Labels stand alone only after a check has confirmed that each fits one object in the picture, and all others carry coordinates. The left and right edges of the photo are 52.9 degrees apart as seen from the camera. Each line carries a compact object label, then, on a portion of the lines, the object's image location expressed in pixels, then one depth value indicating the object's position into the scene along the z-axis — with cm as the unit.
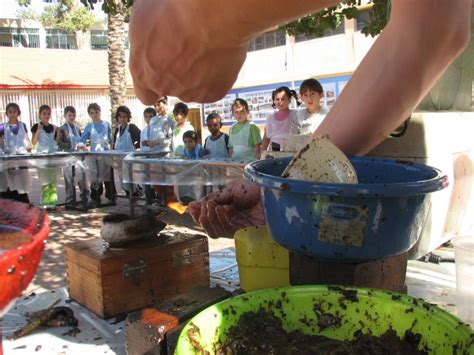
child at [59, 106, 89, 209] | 855
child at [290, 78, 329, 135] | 579
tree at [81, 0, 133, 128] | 1123
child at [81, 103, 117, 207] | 865
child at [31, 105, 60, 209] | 846
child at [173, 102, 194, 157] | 782
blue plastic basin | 101
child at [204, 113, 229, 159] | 741
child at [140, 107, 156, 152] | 826
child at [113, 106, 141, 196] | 884
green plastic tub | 96
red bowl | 54
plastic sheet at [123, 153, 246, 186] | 623
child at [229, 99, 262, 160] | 688
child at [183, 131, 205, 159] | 751
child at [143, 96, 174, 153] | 823
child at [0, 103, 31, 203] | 782
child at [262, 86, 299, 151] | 632
